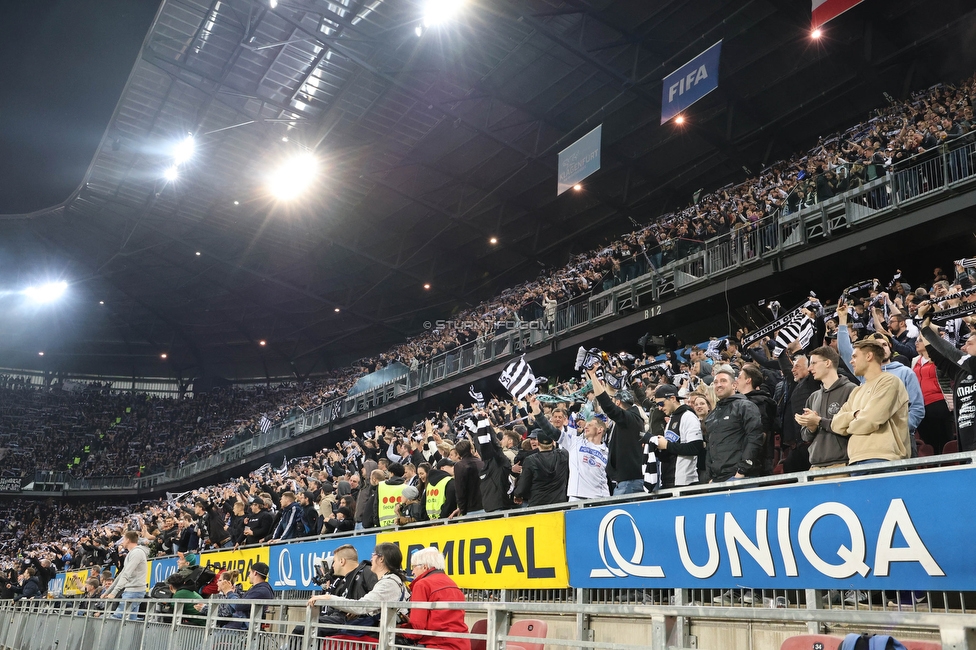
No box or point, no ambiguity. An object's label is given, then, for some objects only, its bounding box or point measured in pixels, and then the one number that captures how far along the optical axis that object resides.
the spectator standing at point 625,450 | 7.80
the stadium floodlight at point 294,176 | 26.42
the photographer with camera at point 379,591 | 6.15
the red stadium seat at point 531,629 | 5.99
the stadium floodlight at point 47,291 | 40.25
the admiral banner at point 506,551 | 7.63
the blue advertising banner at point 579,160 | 18.89
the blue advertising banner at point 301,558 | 11.23
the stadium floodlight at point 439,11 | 18.97
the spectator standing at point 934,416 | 6.91
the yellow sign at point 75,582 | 21.19
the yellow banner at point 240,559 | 13.72
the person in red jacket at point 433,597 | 5.36
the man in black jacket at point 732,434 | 6.62
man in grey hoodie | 5.88
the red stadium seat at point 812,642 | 4.20
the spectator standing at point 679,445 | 7.50
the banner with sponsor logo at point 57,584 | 23.96
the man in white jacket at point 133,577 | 11.48
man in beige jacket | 5.43
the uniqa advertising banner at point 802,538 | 4.74
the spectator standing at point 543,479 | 8.78
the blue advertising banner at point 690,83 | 15.77
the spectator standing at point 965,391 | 5.99
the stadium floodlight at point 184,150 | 25.62
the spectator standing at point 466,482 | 9.55
